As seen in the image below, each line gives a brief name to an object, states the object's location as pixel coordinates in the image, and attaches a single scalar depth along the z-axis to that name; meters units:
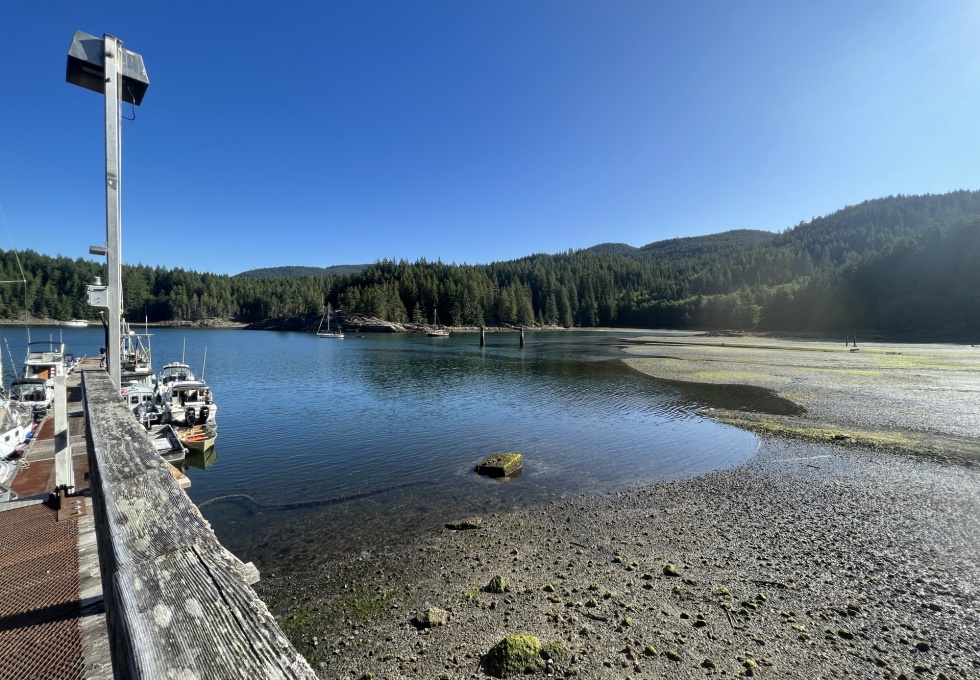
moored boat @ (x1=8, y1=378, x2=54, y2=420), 25.47
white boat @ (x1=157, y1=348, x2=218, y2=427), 21.03
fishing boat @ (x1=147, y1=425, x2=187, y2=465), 18.14
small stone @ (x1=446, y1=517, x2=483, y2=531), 12.49
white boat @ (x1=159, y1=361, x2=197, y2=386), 28.71
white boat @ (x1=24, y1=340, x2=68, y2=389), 28.36
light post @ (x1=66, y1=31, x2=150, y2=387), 6.57
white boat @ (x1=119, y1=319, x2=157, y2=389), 26.05
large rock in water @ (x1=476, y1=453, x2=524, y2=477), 16.66
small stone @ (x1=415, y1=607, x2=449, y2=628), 8.25
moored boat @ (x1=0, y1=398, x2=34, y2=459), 15.08
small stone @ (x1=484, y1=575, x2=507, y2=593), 9.24
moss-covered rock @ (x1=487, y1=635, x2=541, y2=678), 7.02
